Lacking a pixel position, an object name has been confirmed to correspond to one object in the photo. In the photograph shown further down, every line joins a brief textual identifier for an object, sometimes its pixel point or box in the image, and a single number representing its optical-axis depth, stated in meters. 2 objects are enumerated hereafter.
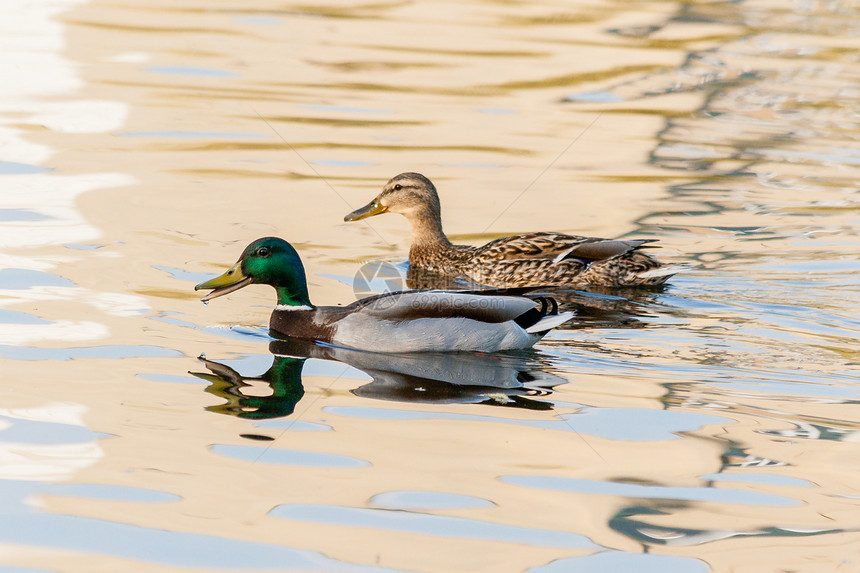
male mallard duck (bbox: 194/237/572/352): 15.44
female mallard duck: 18.95
